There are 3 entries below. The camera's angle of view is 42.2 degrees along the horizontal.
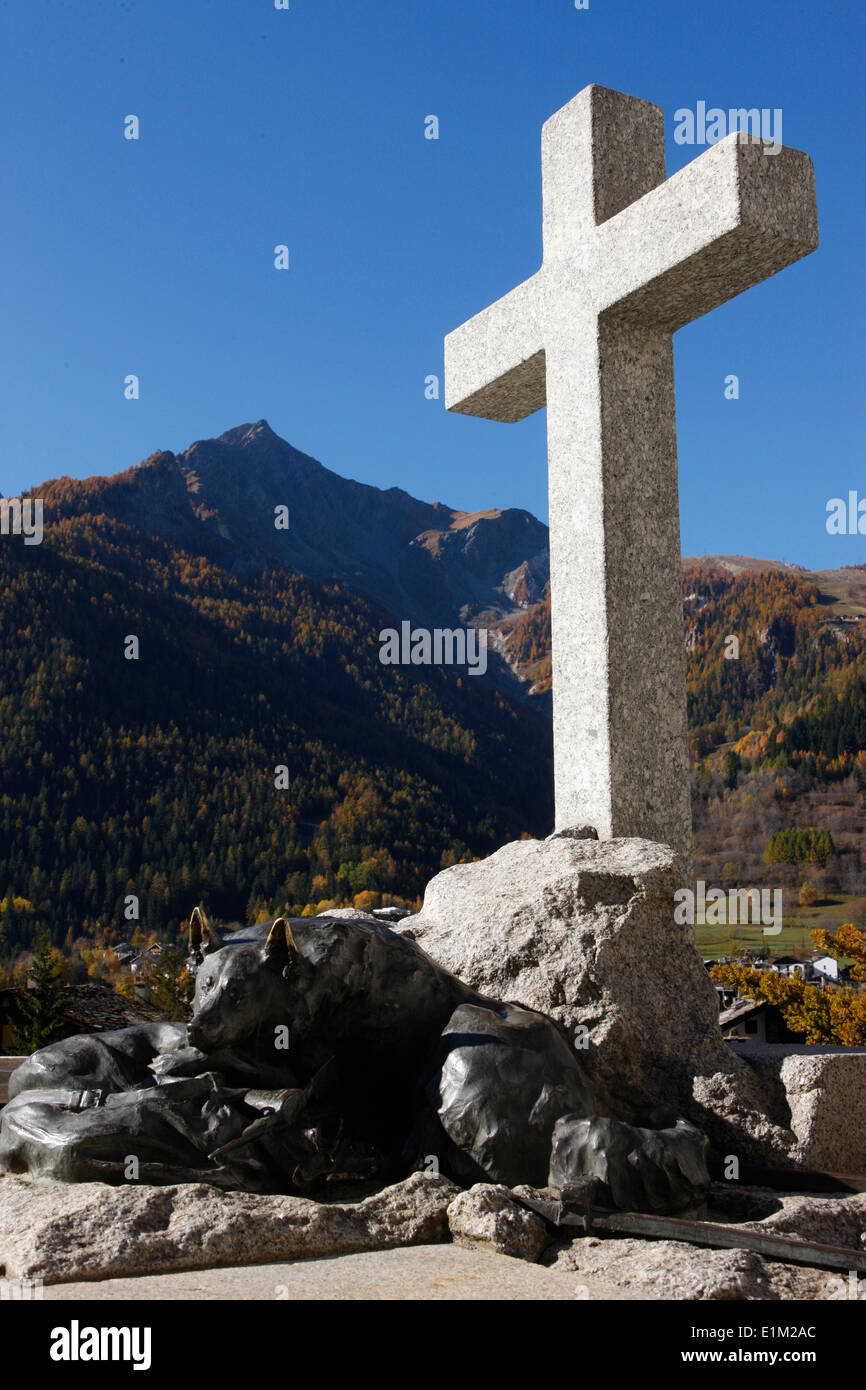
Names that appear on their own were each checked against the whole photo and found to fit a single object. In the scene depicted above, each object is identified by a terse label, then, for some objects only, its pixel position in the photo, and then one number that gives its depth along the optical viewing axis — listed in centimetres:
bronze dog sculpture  351
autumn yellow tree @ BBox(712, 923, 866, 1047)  1798
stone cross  576
